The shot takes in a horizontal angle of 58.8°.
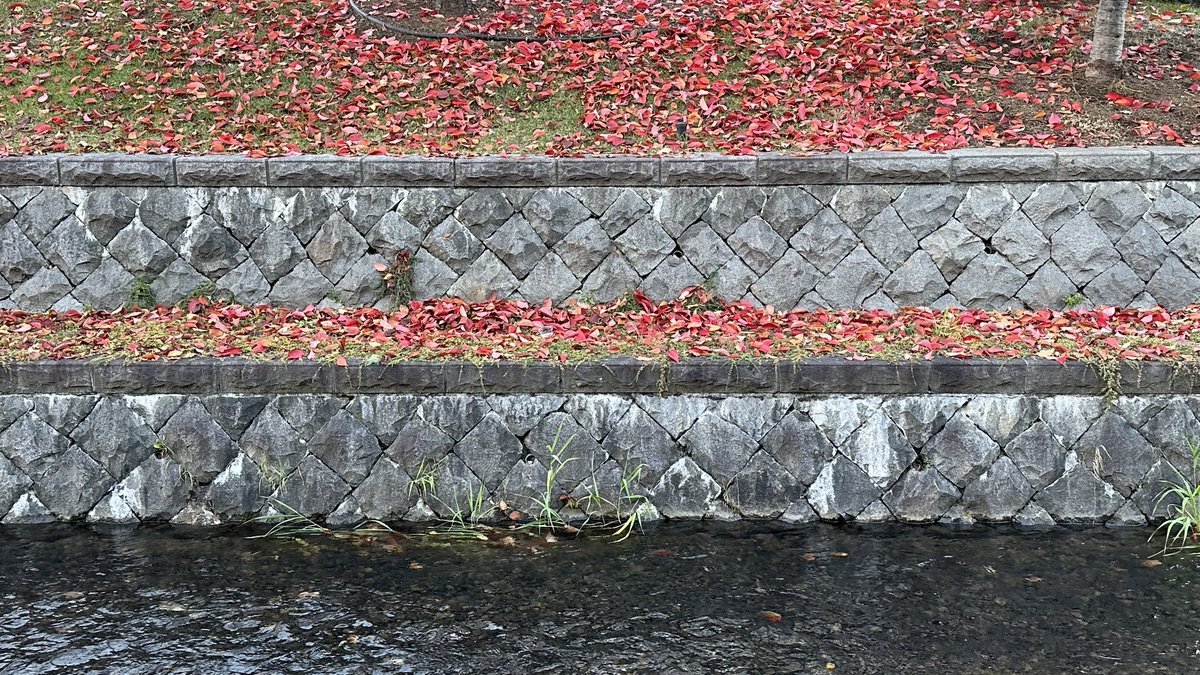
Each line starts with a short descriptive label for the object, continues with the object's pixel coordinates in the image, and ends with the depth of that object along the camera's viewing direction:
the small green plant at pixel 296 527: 4.94
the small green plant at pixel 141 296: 6.05
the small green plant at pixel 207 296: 6.05
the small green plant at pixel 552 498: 4.99
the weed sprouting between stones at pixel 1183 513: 4.80
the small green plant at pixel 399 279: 6.08
